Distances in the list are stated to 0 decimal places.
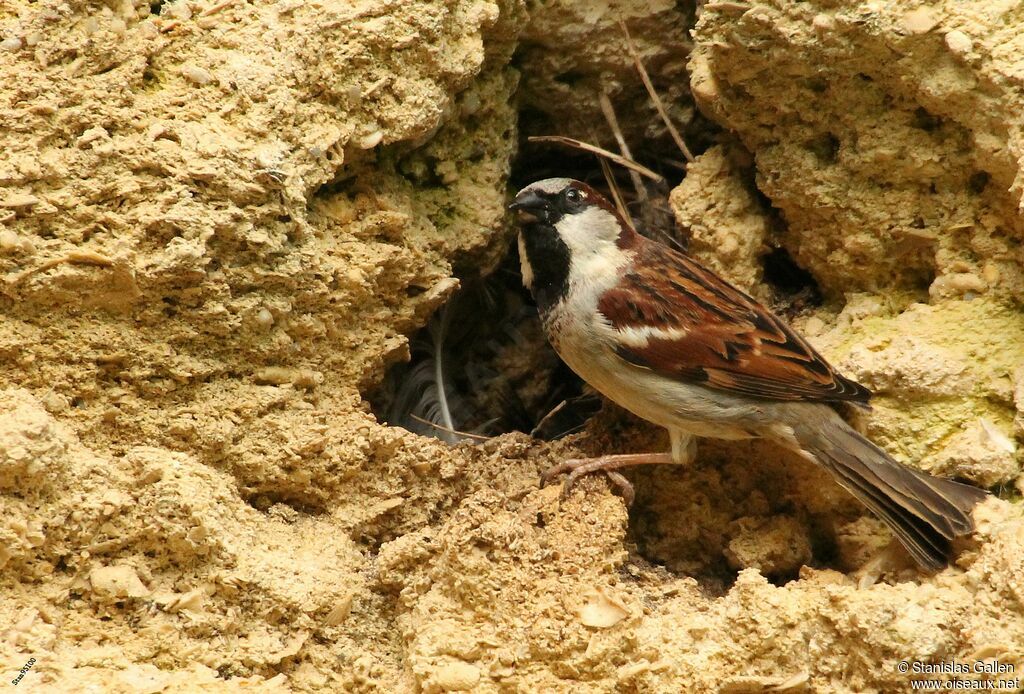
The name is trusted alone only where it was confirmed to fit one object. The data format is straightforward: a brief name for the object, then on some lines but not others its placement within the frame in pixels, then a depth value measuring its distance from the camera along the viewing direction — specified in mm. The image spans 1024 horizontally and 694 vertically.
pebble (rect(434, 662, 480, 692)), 4133
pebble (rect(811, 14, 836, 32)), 5211
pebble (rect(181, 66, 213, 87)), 4727
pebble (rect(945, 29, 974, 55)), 4910
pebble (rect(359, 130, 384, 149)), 5070
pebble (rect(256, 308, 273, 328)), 4715
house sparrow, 5211
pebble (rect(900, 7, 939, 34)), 4998
